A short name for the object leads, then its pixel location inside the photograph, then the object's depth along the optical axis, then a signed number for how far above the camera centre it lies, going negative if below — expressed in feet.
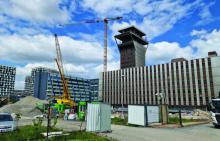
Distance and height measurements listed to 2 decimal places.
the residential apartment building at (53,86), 458.97 +15.88
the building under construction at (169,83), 219.24 +14.54
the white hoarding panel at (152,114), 63.96 -9.55
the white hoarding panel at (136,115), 62.18 -9.62
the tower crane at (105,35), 347.32 +134.33
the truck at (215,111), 55.74 -7.10
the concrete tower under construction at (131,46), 403.75 +122.49
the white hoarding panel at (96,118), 45.20 -7.83
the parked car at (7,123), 42.31 -8.89
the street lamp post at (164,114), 70.17 -10.30
